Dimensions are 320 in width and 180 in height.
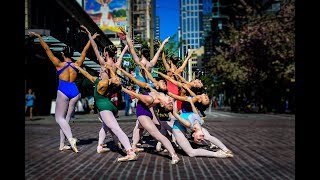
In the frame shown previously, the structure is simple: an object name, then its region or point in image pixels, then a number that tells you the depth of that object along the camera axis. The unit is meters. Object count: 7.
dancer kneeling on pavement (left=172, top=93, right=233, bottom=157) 4.49
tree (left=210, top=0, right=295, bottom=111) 21.52
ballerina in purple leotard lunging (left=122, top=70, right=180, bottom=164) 4.39
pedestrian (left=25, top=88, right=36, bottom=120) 14.04
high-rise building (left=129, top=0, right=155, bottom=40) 59.07
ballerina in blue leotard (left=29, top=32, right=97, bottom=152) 5.18
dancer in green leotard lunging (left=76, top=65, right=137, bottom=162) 4.63
